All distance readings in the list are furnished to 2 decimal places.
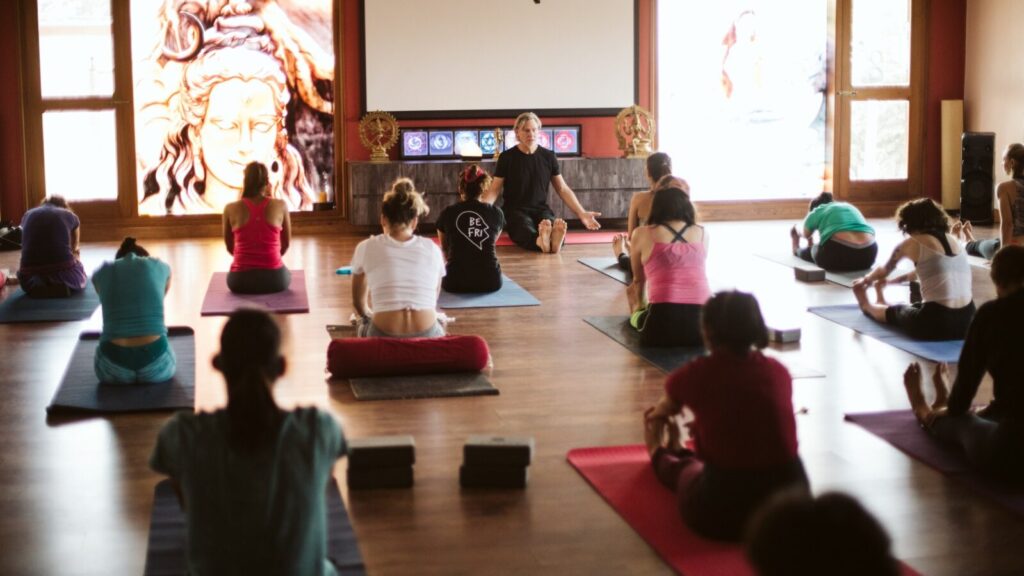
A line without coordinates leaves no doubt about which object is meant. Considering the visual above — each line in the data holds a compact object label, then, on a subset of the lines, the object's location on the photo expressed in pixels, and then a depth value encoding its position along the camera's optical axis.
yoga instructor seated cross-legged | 9.58
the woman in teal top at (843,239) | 8.30
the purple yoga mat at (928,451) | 3.85
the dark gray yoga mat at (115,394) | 4.94
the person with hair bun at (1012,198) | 7.81
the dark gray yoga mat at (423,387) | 5.13
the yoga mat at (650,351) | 5.60
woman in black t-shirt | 7.42
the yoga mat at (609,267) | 8.24
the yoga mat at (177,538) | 3.29
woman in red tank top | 7.43
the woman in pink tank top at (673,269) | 5.80
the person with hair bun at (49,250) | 7.40
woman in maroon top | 3.31
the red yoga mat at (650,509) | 3.28
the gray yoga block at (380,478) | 3.96
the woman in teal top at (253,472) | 2.56
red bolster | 5.40
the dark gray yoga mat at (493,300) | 7.28
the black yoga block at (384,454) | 3.95
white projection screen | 11.18
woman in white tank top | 5.96
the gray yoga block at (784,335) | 6.21
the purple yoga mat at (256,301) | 7.10
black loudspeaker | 11.20
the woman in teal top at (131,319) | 5.18
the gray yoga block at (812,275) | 8.09
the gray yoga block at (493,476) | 3.97
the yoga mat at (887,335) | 5.85
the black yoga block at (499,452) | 3.96
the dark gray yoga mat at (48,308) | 6.90
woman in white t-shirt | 5.56
